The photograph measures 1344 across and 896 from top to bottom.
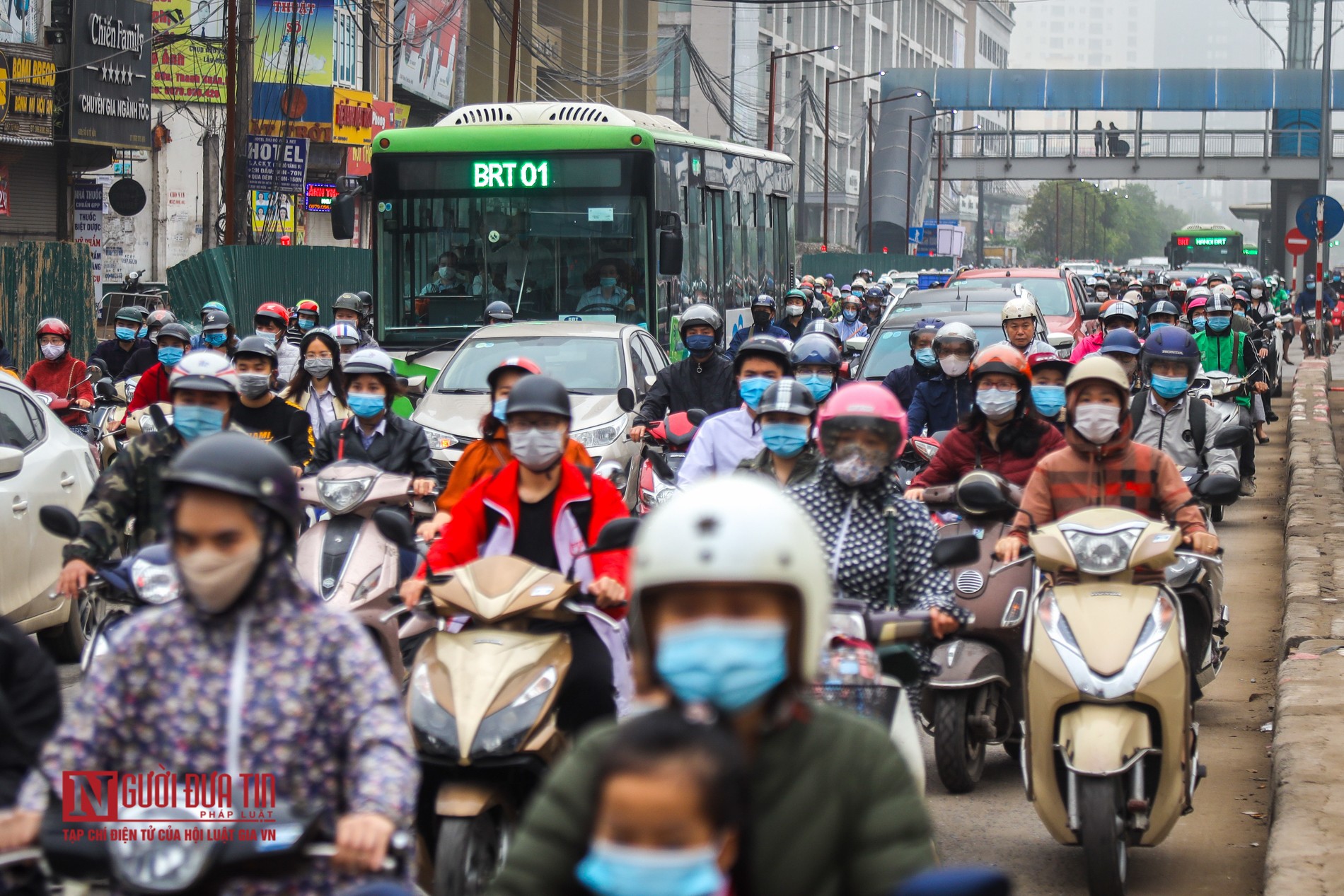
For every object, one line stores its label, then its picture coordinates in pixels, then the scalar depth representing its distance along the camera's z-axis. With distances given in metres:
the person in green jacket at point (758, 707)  5.05
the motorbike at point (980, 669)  14.11
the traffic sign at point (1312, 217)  52.91
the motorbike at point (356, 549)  13.80
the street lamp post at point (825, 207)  113.94
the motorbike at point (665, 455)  21.30
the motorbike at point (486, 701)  9.85
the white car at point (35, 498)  18.04
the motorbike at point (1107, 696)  11.09
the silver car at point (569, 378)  26.45
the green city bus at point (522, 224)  33.75
